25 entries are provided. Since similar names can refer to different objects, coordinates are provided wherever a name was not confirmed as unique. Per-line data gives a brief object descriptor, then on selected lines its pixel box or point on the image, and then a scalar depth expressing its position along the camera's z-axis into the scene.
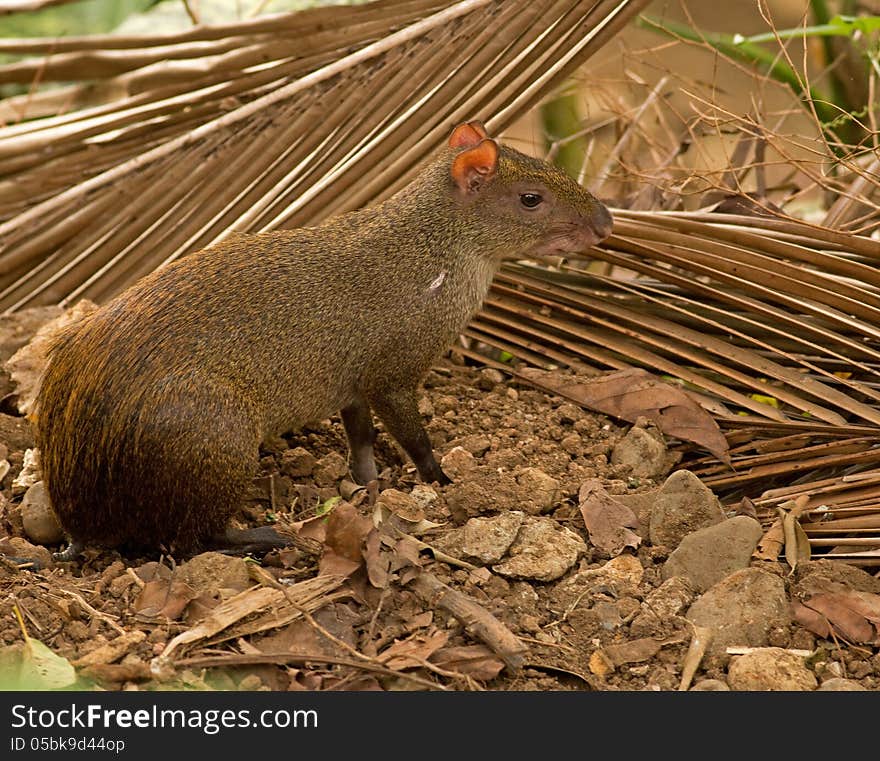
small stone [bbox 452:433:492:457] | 7.89
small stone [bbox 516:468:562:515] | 7.09
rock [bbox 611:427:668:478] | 7.63
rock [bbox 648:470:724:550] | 6.79
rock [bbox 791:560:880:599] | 6.34
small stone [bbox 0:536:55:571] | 6.84
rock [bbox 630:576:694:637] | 6.08
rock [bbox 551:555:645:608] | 6.34
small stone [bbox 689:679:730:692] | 5.64
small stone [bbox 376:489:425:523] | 6.89
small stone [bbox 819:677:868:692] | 5.63
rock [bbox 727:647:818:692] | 5.64
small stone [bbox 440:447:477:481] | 7.48
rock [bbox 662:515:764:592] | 6.46
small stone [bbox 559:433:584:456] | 7.83
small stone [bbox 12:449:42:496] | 7.52
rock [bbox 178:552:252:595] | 6.21
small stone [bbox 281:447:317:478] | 7.94
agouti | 6.61
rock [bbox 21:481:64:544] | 7.29
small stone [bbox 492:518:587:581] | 6.39
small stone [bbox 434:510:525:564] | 6.46
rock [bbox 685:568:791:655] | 6.04
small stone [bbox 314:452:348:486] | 7.84
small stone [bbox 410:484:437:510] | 7.19
